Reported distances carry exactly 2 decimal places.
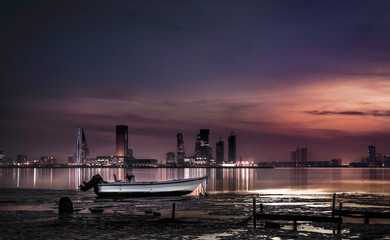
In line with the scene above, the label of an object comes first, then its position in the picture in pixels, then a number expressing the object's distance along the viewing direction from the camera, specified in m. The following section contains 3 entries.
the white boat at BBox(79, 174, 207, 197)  61.56
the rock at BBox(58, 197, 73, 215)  40.53
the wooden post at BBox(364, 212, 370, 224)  35.08
